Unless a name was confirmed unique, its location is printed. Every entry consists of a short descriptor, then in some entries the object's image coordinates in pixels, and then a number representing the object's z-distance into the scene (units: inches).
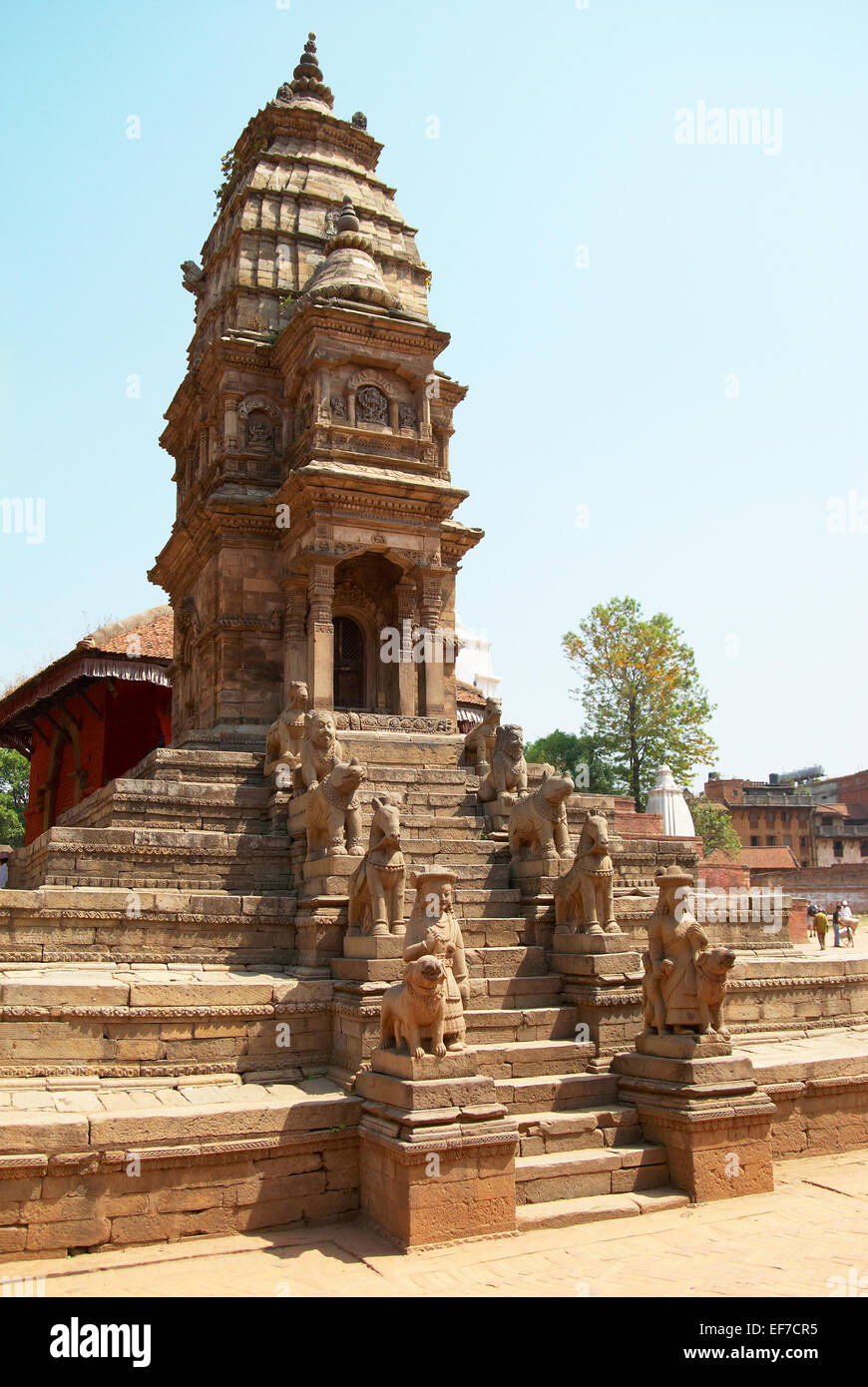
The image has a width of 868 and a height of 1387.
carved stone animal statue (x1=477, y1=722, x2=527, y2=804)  557.3
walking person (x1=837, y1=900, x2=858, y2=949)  1218.5
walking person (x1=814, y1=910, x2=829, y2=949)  1046.4
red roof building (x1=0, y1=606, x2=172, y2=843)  1002.1
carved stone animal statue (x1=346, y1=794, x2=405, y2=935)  397.4
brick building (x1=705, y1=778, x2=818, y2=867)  2719.0
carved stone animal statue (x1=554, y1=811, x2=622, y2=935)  431.2
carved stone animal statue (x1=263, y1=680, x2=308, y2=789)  545.3
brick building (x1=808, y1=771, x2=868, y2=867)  2770.7
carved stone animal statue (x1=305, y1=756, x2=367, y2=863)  442.9
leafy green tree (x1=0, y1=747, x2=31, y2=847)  2092.8
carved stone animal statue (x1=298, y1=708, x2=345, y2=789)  490.3
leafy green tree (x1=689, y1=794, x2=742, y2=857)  1681.8
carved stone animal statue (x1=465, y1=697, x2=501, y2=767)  617.0
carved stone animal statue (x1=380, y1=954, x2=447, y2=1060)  319.6
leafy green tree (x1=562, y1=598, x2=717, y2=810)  1456.7
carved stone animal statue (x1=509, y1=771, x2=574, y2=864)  482.9
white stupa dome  1103.0
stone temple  313.7
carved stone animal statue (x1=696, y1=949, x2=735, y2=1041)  371.2
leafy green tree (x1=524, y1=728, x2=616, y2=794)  1654.8
